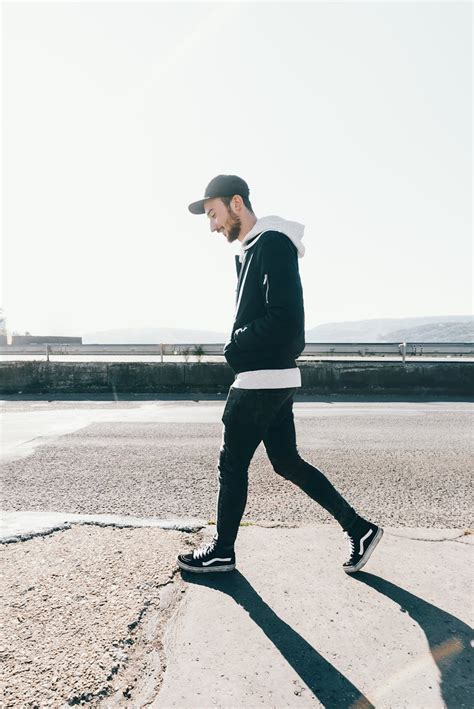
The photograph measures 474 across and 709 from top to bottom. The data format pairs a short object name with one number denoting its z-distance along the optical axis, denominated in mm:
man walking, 2387
